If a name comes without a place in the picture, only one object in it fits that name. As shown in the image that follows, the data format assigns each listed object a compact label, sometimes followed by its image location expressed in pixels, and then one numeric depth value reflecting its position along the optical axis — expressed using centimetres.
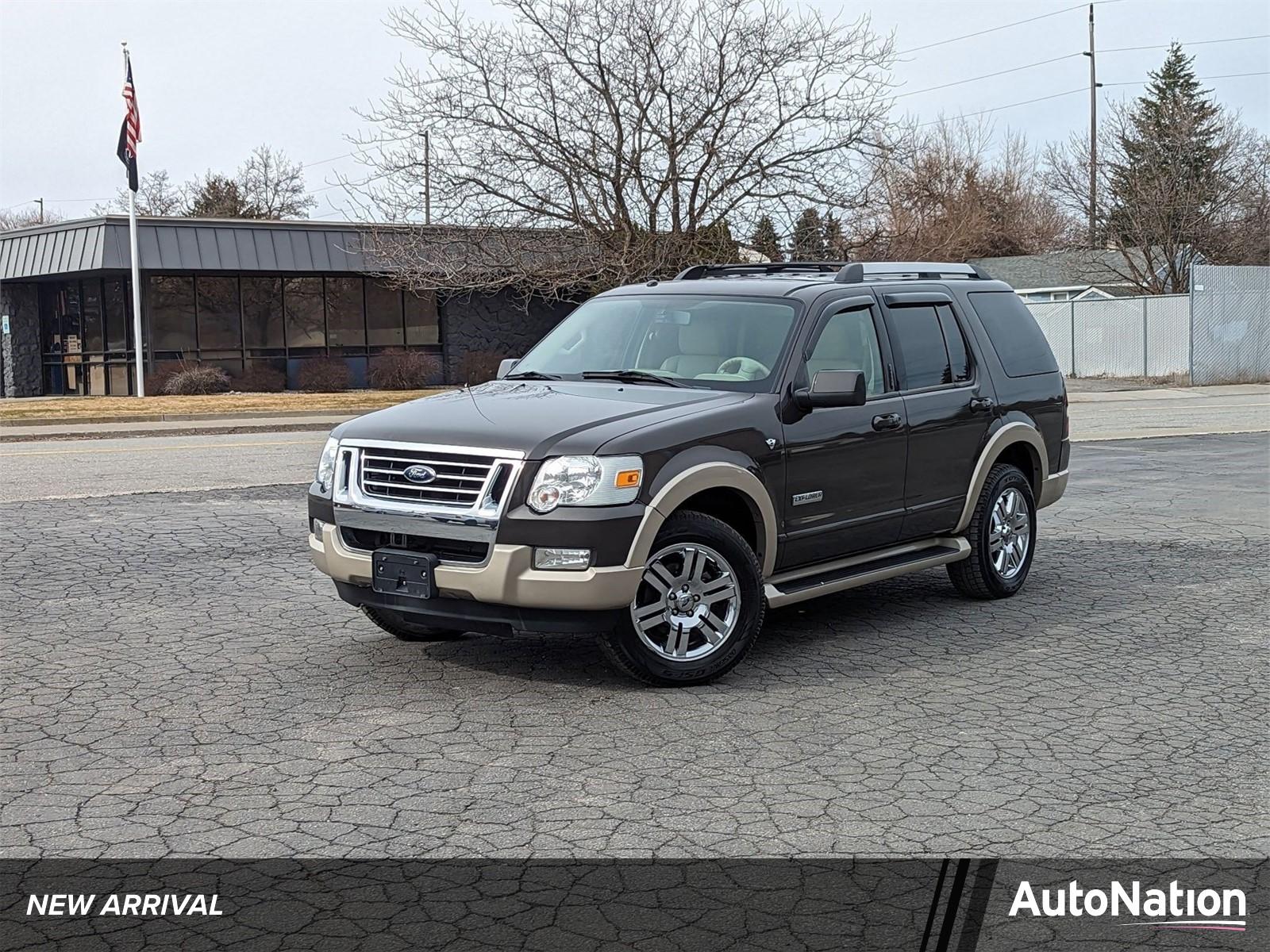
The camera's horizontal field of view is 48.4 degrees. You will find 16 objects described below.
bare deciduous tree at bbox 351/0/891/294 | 2775
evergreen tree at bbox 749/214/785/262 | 2850
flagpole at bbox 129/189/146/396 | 3138
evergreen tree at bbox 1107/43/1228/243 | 4562
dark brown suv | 608
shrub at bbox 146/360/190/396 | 3372
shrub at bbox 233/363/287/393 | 3550
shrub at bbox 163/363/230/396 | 3319
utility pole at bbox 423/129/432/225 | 2770
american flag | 3033
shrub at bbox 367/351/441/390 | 3662
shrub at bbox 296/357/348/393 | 3567
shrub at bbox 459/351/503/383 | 3784
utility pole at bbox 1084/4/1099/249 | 5225
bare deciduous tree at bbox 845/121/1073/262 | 3019
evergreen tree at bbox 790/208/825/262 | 2832
